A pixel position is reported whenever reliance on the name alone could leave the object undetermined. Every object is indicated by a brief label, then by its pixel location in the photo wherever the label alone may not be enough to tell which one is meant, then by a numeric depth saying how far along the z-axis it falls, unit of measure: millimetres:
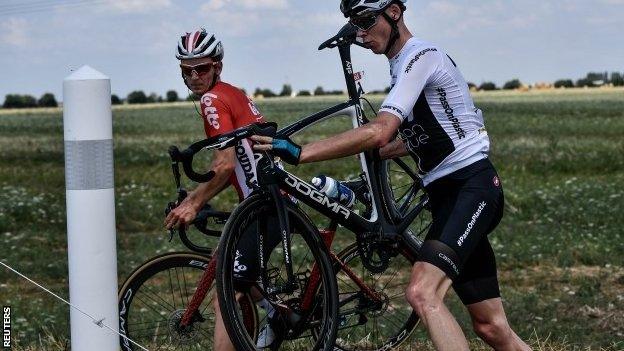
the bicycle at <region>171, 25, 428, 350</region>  6625
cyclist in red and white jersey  7098
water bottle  7113
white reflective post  6359
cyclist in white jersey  6344
